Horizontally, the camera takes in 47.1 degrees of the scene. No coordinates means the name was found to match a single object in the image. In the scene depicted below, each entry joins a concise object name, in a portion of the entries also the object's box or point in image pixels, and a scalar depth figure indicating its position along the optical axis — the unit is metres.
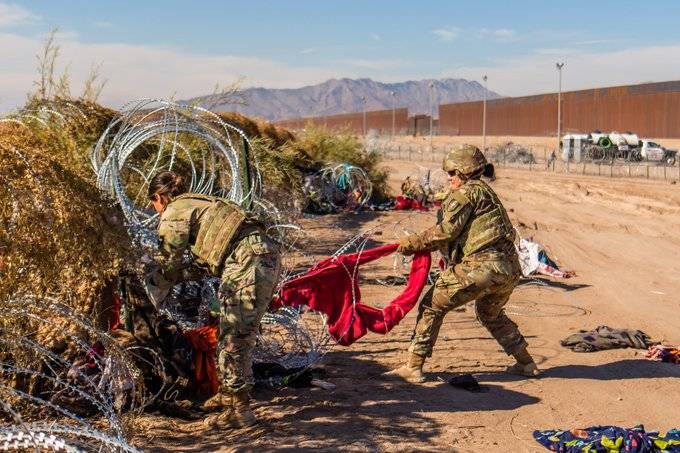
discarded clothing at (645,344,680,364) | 7.07
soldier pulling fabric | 5.85
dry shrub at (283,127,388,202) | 21.56
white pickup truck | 34.94
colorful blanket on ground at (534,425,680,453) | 4.74
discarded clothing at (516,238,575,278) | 11.23
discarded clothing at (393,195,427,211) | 20.48
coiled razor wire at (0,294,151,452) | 2.88
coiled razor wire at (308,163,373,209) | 19.25
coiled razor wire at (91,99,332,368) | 6.33
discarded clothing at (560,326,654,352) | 7.41
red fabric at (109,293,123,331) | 5.38
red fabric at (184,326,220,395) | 5.44
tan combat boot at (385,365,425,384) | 6.10
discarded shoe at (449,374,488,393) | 6.01
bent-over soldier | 4.86
